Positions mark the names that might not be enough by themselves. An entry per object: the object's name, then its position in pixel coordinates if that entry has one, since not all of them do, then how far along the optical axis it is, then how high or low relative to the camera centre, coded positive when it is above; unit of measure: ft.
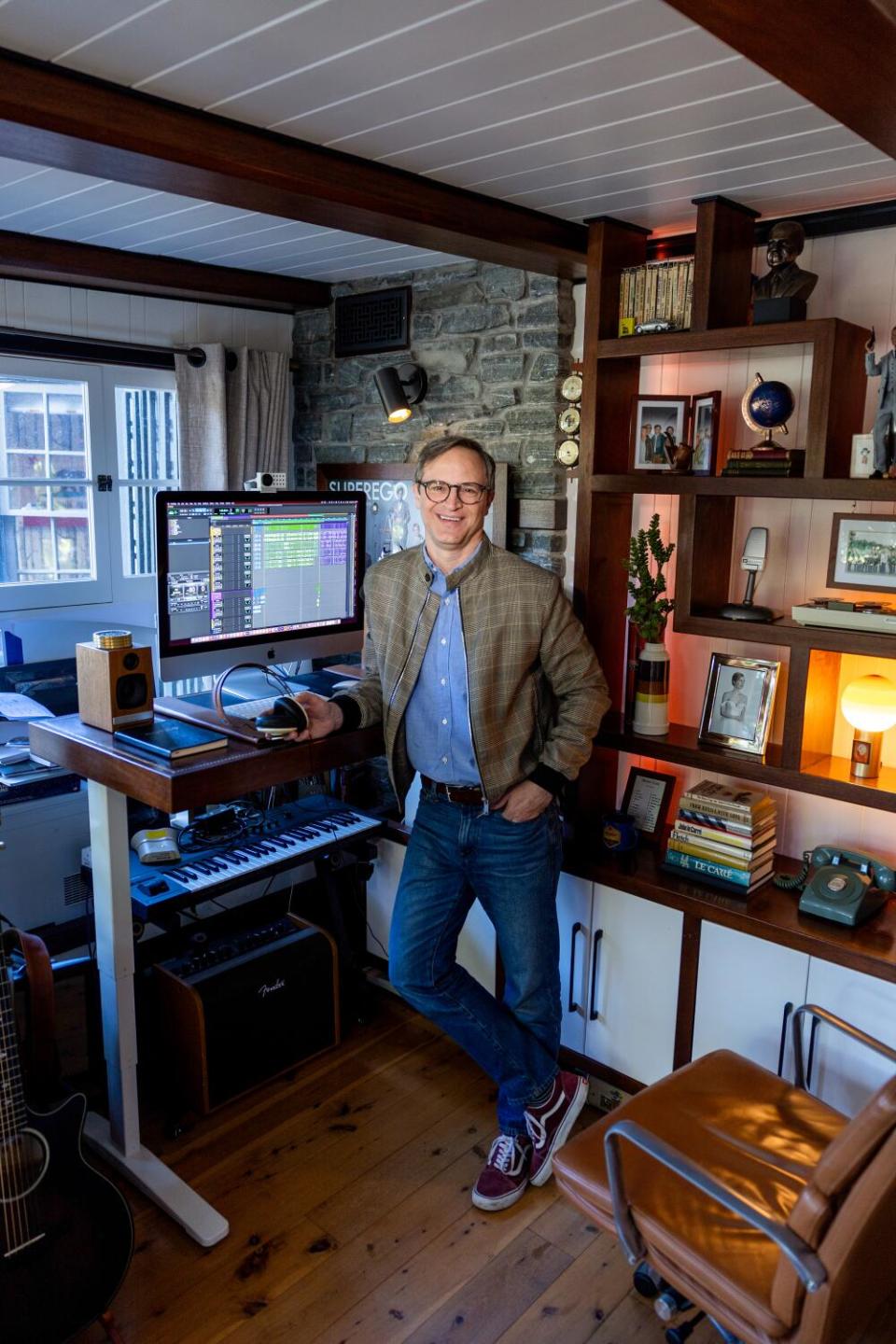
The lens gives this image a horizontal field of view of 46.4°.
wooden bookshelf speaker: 7.38 -1.44
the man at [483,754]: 7.87 -2.04
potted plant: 9.05 -1.24
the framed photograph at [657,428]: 9.13 +0.53
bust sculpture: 7.93 +1.72
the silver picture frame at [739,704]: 8.71 -1.77
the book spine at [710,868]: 8.46 -3.07
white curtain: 11.94 +0.72
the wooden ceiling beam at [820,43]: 3.99 +1.80
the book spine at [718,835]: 8.46 -2.80
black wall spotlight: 11.02 +1.00
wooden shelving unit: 7.79 -0.01
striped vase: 9.18 -1.74
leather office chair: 4.83 -3.93
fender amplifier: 8.77 -4.52
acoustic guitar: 6.15 -4.49
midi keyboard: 8.47 -3.25
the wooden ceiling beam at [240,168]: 5.69 +1.96
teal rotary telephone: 7.86 -2.97
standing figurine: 7.37 +0.51
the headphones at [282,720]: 7.58 -1.72
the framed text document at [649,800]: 9.65 -2.84
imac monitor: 8.02 -0.78
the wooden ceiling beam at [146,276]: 10.30 +2.12
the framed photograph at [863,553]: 7.80 -0.44
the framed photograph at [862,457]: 7.59 +0.26
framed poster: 11.45 -0.22
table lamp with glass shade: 8.03 -1.68
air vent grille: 11.39 +1.79
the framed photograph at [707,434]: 8.80 +0.47
